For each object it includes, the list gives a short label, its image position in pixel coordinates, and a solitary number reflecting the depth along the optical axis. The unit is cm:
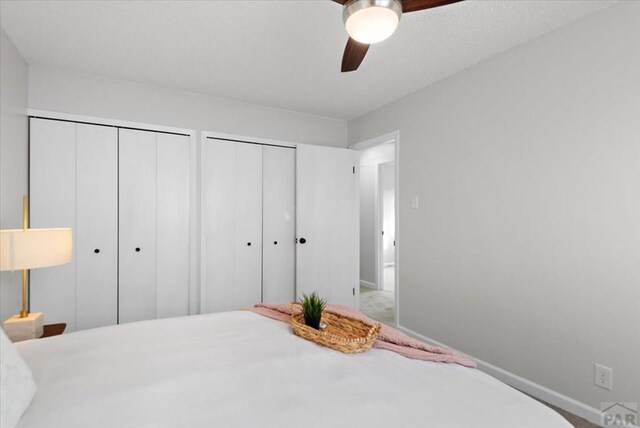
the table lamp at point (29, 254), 178
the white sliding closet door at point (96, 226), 288
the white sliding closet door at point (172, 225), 320
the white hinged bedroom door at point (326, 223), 379
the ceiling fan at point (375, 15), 132
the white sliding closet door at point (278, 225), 371
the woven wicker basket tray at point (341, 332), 144
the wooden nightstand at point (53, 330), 206
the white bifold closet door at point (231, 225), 339
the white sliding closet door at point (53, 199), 273
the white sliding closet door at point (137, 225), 304
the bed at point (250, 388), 96
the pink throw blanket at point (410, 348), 138
